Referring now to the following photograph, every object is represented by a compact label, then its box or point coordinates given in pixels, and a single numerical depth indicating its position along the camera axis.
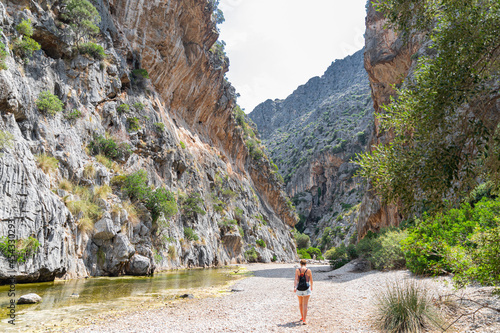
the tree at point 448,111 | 5.57
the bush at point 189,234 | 27.52
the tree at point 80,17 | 22.64
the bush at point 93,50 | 23.31
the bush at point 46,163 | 14.77
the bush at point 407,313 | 5.71
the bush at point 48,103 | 17.03
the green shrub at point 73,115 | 19.42
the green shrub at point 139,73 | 31.97
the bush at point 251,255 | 41.56
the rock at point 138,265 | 17.09
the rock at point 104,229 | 15.67
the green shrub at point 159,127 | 29.89
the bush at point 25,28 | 17.44
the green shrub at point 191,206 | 29.97
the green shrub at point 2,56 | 13.58
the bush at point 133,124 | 26.66
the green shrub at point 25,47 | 17.11
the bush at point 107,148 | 20.79
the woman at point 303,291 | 7.00
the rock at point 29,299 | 8.41
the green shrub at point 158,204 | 21.20
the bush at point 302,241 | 77.08
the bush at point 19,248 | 10.30
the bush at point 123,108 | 25.72
